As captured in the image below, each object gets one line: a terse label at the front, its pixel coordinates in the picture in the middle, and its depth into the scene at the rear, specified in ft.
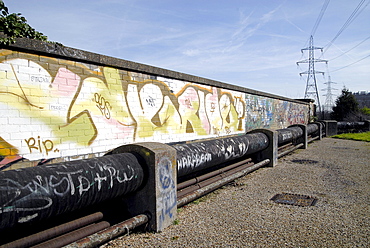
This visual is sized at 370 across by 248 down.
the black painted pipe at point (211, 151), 16.37
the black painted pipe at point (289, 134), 34.67
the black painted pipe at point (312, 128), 55.13
